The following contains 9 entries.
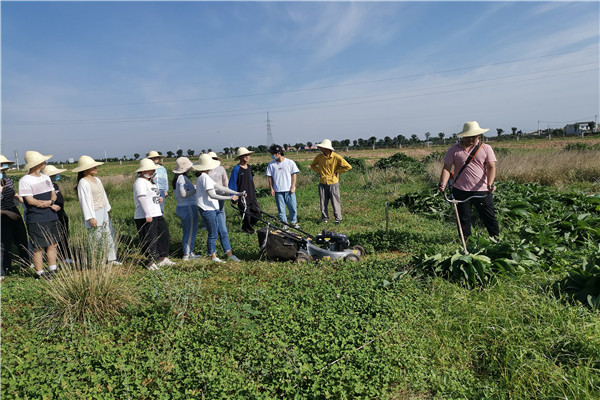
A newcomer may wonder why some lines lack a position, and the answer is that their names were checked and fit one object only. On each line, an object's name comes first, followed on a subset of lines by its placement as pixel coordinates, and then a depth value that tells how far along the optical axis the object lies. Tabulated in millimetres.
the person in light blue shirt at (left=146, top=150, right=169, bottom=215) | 7406
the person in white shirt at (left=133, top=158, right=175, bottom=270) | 5672
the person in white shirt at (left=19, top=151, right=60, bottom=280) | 5246
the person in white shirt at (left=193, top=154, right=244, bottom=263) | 5910
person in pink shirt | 5453
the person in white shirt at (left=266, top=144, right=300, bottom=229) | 8008
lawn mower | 5738
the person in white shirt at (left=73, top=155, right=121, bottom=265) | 5355
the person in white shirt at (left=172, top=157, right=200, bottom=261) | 6207
